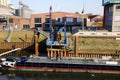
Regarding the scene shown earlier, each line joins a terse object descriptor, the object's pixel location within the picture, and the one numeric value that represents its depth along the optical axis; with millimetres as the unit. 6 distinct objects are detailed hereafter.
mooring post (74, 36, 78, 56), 53069
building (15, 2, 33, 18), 108938
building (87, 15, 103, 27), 106688
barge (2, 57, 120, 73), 46906
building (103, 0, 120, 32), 66125
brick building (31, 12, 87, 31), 92938
